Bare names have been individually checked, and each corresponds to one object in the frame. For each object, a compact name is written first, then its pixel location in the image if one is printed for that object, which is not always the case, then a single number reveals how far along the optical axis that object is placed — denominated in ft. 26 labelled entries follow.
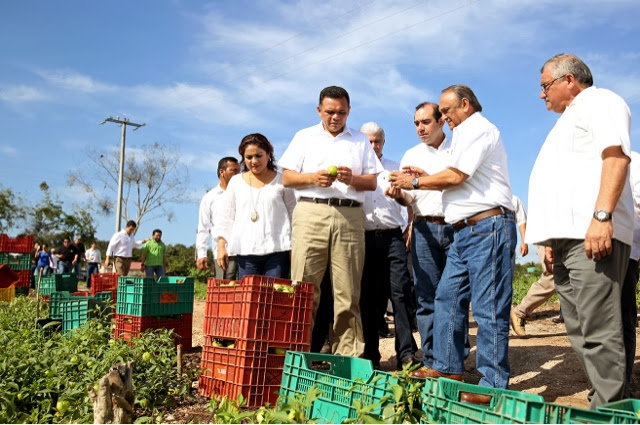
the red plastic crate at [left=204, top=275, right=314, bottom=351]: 13.71
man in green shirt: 49.34
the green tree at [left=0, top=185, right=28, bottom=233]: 141.90
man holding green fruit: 15.76
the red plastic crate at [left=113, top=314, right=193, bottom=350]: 20.20
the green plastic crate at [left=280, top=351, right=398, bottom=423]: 9.29
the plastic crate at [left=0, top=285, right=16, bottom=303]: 35.04
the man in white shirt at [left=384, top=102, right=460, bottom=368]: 16.66
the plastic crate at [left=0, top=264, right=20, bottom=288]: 34.75
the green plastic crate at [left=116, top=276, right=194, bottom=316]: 20.24
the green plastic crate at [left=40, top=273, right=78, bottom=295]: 31.24
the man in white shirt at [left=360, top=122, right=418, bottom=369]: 17.81
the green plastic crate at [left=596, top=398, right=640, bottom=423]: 7.47
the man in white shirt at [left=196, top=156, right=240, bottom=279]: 23.77
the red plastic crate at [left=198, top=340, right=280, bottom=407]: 13.58
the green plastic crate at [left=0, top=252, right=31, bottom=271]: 39.32
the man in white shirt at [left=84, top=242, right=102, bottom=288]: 68.03
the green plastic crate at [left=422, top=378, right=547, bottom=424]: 7.27
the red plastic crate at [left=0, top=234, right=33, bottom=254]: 39.34
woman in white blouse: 17.28
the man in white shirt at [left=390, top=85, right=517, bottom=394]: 13.55
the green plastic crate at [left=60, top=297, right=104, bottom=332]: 20.65
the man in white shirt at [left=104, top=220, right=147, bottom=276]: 48.19
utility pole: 123.44
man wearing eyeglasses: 10.45
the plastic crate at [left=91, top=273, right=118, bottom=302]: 28.91
